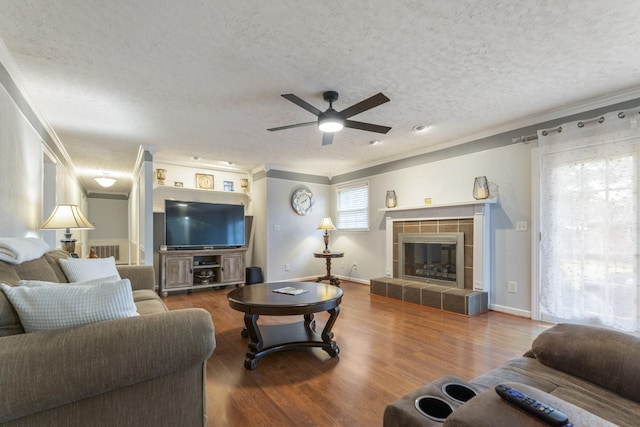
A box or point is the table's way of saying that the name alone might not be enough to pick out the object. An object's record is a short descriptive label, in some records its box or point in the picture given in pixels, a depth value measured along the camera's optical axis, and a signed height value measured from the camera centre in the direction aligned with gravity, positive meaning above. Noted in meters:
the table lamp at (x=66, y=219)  2.98 +0.00
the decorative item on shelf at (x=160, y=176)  5.09 +0.73
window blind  5.76 +0.23
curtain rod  2.79 +0.94
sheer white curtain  2.74 -0.03
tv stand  4.76 -0.85
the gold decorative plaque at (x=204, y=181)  5.61 +0.71
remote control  0.73 -0.50
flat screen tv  4.93 -0.11
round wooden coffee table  2.30 -0.73
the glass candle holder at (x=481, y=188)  3.77 +0.38
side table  5.41 -0.87
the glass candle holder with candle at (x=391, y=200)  4.97 +0.31
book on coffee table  2.68 -0.67
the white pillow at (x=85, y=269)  2.28 -0.40
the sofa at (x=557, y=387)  0.79 -0.63
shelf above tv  5.28 +0.44
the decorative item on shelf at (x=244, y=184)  6.14 +0.71
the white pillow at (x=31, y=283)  1.35 -0.29
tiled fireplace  3.79 -0.56
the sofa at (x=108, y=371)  0.98 -0.55
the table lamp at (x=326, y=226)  5.68 -0.15
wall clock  5.95 +0.36
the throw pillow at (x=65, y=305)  1.12 -0.34
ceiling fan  2.34 +0.90
